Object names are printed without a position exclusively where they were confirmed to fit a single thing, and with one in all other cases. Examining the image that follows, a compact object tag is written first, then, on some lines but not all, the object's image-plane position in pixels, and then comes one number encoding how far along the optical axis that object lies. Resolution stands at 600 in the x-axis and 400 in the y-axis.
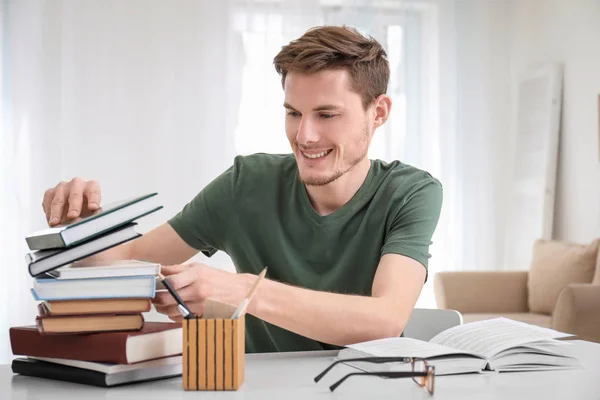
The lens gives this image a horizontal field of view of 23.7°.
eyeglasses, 1.86
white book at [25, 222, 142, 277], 1.91
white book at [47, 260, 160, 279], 1.89
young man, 2.49
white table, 1.88
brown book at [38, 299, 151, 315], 1.90
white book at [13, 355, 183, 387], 1.91
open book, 2.03
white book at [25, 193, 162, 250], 1.90
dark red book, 1.90
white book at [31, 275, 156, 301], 1.89
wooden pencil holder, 1.86
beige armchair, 5.67
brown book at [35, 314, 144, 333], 1.91
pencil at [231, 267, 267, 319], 1.88
